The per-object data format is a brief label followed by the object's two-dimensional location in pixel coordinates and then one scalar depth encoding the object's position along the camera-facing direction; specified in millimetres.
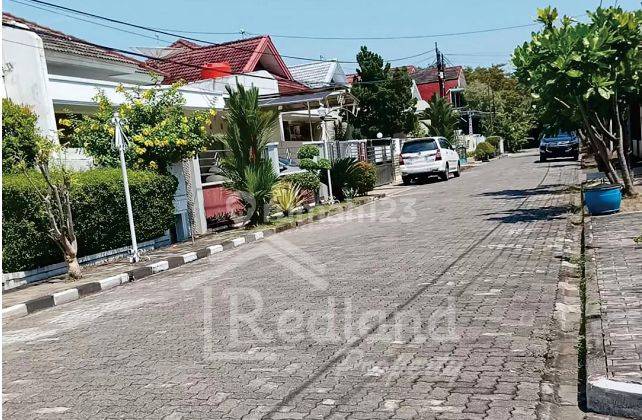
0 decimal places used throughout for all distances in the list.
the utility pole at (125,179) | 11891
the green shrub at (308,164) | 19609
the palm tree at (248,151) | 15641
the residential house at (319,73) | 37625
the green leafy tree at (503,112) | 62406
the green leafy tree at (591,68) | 12203
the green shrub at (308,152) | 20062
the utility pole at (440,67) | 44156
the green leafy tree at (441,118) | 40625
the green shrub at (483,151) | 47906
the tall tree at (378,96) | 39125
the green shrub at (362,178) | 21297
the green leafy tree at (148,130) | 13688
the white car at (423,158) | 26422
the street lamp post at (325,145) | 20484
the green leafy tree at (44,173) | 10102
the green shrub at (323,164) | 19688
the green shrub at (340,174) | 21094
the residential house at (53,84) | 14562
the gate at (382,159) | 28956
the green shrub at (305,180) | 19116
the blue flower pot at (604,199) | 12094
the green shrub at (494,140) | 56031
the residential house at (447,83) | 64500
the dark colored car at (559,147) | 35656
